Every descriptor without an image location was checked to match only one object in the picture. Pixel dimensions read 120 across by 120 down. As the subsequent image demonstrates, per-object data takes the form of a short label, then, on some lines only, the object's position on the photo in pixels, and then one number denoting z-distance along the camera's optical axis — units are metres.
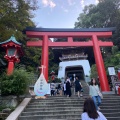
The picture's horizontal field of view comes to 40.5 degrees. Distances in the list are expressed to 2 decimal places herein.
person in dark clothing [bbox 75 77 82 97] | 9.97
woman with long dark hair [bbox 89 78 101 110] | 6.08
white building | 26.16
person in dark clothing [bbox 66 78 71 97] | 9.72
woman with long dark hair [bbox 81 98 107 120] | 2.44
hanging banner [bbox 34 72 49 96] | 9.04
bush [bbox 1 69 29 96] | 6.84
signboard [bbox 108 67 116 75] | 12.40
